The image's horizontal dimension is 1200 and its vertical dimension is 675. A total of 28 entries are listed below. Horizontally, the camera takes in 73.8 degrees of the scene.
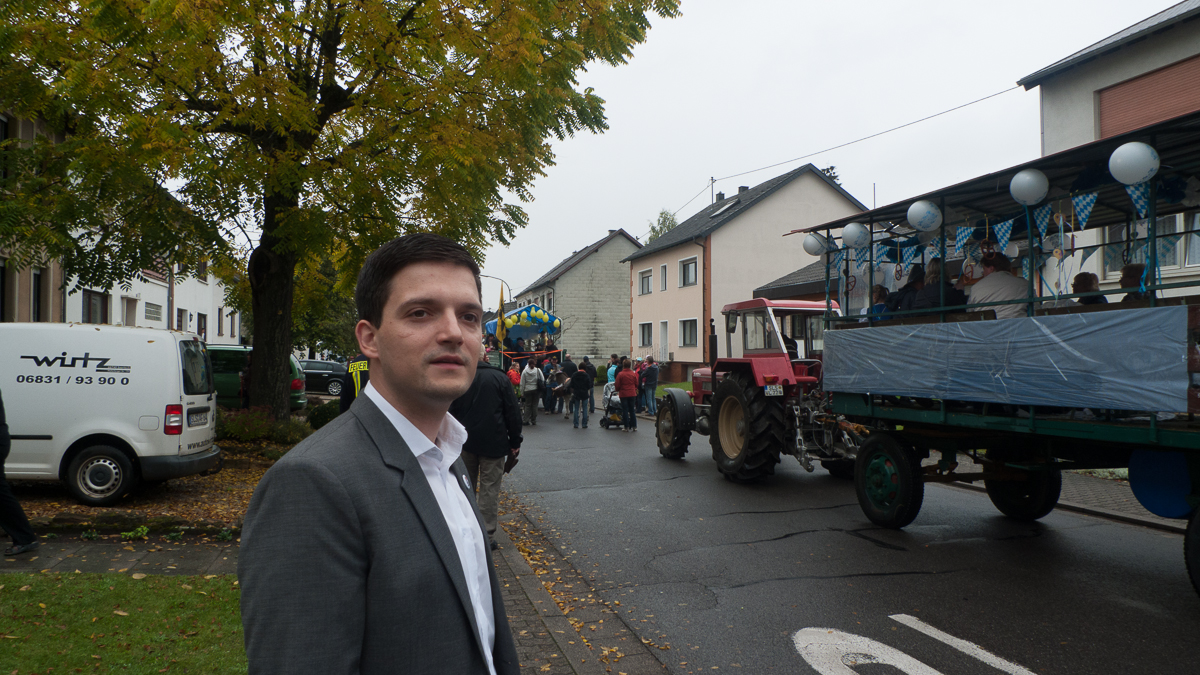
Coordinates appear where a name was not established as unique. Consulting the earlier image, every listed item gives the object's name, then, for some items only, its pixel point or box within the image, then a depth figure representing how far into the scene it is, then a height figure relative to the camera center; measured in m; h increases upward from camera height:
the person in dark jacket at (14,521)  6.02 -1.25
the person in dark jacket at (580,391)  19.77 -0.87
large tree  7.17 +2.43
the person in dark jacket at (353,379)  8.62 -0.25
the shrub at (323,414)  14.71 -1.06
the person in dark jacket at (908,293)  8.05 +0.63
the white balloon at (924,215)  7.35 +1.30
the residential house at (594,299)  50.06 +3.60
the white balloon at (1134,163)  5.23 +1.26
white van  8.07 -0.53
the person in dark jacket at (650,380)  22.97 -0.69
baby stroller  19.59 -1.37
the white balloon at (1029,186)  6.24 +1.33
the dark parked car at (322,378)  31.02 -0.83
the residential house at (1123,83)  13.35 +4.97
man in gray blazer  1.29 -0.29
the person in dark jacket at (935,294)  7.59 +0.59
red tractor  10.05 -0.59
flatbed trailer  5.23 -0.06
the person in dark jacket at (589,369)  20.83 -0.36
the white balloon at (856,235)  8.27 +1.25
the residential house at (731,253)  33.56 +4.43
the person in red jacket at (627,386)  18.14 -0.68
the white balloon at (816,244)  8.90 +1.25
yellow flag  28.89 +1.08
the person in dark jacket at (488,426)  6.77 -0.60
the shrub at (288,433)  11.75 -1.14
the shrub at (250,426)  11.60 -1.01
